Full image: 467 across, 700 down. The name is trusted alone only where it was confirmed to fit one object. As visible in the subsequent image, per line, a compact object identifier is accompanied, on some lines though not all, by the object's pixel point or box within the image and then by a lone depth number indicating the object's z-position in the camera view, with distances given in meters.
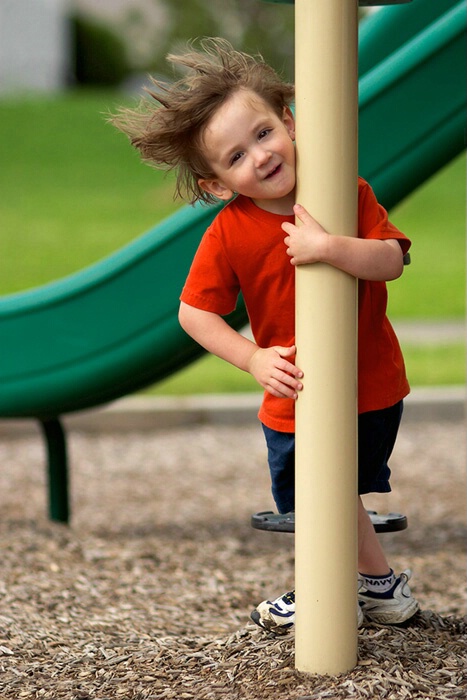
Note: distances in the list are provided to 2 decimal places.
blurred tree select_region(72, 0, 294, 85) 61.75
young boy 3.68
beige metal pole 3.57
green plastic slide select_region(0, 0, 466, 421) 6.06
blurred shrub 60.91
